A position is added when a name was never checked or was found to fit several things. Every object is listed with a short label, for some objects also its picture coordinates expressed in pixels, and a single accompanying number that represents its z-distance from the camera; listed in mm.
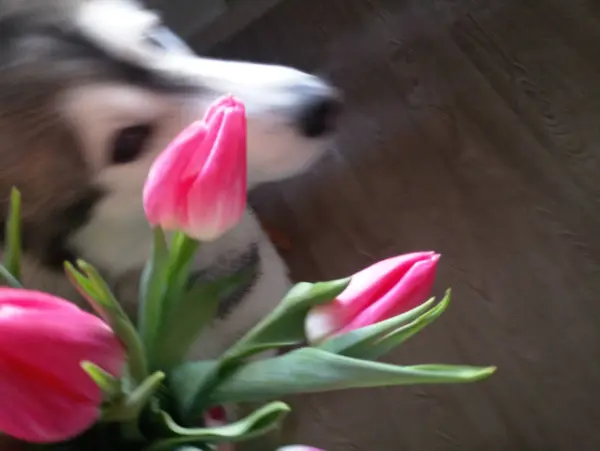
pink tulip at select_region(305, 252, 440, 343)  398
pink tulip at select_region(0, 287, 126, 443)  305
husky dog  682
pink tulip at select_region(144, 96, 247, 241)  345
